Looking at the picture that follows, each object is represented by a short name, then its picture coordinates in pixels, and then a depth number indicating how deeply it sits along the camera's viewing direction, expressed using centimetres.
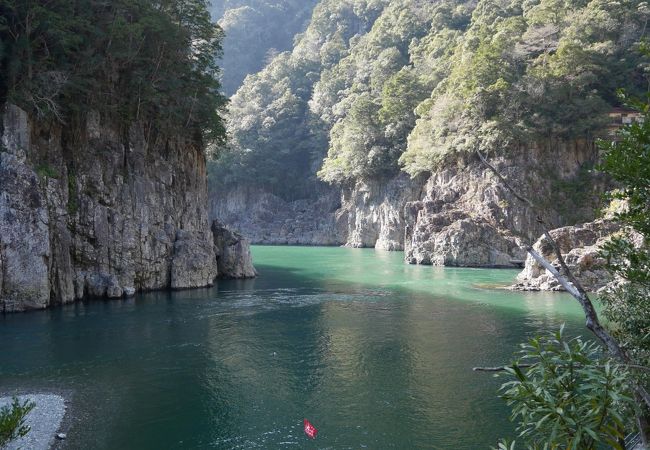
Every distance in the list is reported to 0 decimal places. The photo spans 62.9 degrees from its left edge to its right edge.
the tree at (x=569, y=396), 495
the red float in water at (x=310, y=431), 1188
